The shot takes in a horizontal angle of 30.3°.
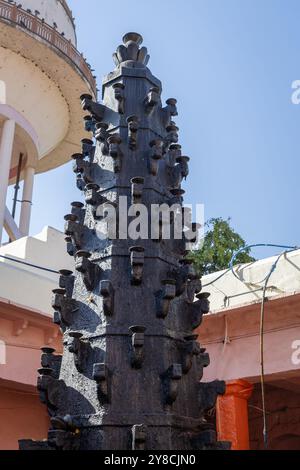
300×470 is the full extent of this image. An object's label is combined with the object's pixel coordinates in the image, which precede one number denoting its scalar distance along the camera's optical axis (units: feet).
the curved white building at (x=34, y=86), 39.58
